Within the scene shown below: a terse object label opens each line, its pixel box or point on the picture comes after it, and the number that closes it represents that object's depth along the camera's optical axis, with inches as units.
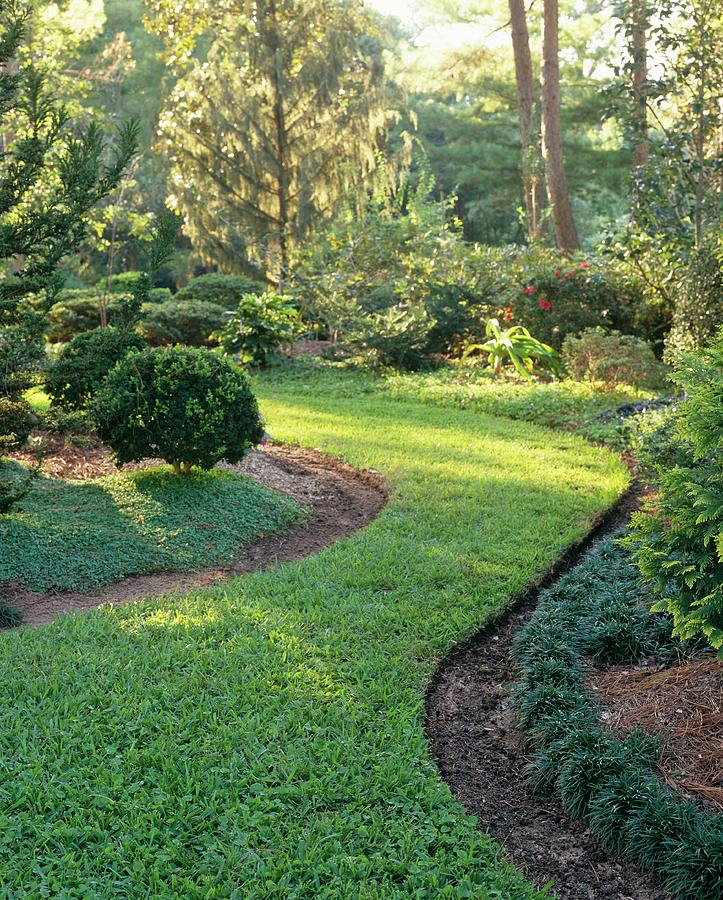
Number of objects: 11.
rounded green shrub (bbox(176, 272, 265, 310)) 591.2
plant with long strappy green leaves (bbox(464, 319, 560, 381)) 425.7
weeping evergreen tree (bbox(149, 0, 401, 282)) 586.6
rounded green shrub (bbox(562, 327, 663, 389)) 397.1
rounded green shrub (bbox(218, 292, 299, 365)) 482.9
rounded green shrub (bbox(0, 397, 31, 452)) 191.5
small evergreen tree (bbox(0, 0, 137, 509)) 178.2
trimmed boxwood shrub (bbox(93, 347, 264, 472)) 226.8
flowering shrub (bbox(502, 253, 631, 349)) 454.9
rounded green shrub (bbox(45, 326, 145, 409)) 192.5
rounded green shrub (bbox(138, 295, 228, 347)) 523.8
